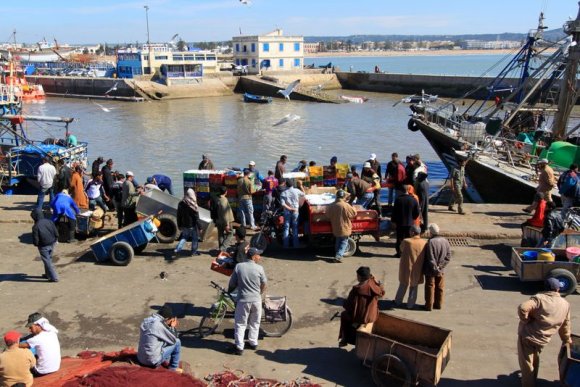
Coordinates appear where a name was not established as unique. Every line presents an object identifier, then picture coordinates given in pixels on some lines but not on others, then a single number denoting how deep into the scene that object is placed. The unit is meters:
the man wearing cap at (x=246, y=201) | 12.95
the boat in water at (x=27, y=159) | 19.78
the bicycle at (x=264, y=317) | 8.44
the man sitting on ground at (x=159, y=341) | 6.72
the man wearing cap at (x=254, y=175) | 13.50
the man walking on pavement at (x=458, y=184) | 14.23
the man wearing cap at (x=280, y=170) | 14.30
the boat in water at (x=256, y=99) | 63.44
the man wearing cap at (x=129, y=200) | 12.62
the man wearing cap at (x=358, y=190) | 13.12
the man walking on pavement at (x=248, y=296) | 7.72
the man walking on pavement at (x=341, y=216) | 11.08
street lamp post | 73.88
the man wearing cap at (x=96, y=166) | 15.89
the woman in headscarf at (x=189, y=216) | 11.60
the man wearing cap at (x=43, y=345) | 6.66
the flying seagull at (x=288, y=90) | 47.11
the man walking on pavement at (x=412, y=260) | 8.92
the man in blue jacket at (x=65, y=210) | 12.21
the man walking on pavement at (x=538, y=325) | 6.61
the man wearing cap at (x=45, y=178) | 14.34
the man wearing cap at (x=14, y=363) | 6.15
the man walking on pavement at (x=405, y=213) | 10.91
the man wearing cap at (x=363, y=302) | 7.36
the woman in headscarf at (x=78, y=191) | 13.98
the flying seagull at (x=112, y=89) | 68.00
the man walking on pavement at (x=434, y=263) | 8.81
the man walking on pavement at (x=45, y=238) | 10.14
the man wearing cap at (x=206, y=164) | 15.75
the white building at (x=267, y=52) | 80.62
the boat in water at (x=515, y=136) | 17.97
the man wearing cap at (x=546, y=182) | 12.63
